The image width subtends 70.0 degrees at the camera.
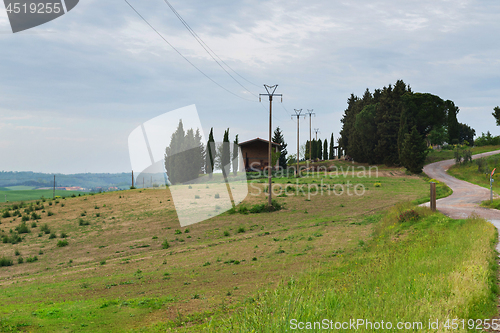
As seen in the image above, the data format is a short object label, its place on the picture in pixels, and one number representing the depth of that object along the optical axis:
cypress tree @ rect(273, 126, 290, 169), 78.94
